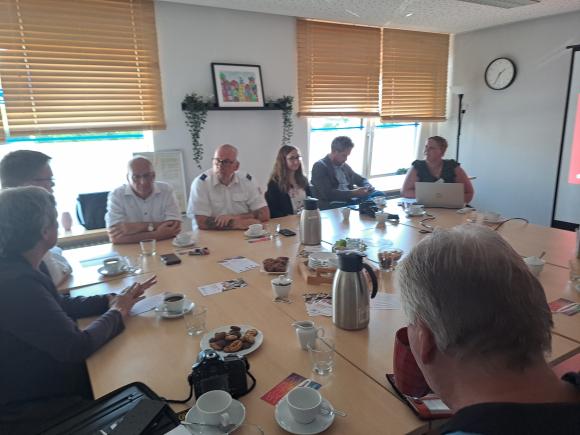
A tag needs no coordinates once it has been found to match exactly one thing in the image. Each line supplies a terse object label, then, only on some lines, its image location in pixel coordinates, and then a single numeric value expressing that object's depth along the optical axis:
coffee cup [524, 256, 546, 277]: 1.87
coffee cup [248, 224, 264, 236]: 2.61
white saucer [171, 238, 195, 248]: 2.46
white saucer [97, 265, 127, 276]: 2.02
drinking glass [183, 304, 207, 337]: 1.43
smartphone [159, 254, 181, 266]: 2.15
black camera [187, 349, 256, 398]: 1.07
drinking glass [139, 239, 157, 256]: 2.28
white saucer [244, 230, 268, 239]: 2.60
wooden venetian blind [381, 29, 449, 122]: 5.08
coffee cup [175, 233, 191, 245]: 2.47
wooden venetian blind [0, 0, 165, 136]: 3.11
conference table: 1.07
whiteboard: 3.83
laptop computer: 3.30
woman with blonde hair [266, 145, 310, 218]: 3.41
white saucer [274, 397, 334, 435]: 0.97
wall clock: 4.75
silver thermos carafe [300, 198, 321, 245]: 2.39
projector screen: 4.13
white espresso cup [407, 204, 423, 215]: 3.13
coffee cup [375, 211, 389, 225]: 2.88
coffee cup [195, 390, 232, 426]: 0.97
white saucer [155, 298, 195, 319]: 1.55
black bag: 0.93
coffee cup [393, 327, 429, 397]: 1.08
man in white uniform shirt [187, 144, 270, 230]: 3.00
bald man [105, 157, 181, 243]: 2.59
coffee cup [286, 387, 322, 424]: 0.98
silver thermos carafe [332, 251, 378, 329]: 1.43
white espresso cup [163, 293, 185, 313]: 1.56
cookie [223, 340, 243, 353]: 1.30
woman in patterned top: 3.78
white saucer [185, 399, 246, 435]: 0.97
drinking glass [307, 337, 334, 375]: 1.20
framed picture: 3.96
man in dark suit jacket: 4.09
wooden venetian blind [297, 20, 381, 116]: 4.47
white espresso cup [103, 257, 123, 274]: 2.02
